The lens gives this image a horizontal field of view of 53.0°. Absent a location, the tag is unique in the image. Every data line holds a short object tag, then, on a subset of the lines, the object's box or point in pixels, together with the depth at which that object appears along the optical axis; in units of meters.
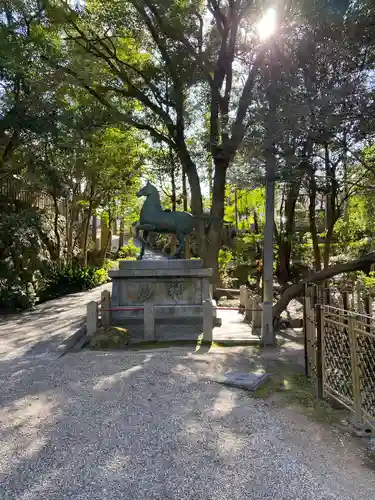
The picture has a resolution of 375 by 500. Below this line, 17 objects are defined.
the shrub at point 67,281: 16.61
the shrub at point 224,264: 17.95
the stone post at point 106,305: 9.23
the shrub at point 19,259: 11.97
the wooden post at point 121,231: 32.91
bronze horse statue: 9.98
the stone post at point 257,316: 9.04
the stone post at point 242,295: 11.29
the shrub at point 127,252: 26.49
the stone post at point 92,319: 8.12
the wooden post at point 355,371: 3.93
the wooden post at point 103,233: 28.67
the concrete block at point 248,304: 9.91
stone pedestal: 9.48
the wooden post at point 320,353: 4.74
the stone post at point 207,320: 7.83
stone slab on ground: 5.07
